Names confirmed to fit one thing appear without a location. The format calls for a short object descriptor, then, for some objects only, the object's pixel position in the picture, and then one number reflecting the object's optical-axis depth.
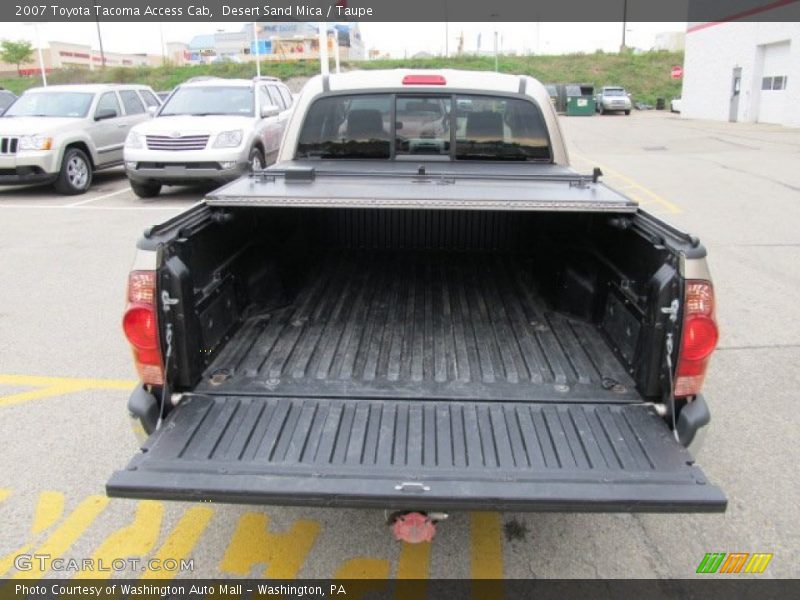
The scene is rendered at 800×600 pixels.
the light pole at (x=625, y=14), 65.71
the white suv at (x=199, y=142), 10.24
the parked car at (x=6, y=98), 16.45
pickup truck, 2.21
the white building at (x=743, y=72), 26.08
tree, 67.81
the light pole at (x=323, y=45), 16.12
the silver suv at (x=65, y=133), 10.96
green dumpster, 38.52
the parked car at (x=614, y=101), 38.84
